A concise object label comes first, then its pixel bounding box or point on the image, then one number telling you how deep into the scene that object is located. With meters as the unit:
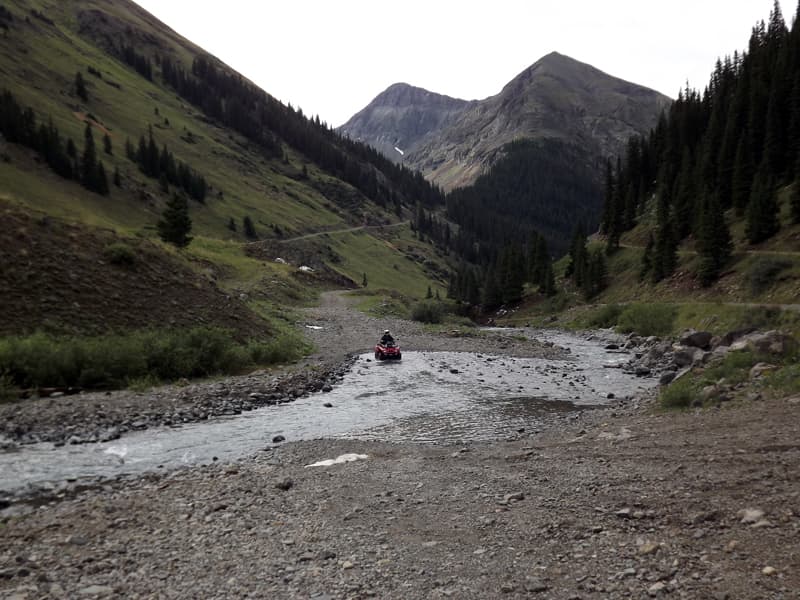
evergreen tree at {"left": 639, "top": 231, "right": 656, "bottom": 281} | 70.57
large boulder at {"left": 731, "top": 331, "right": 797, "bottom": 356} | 19.70
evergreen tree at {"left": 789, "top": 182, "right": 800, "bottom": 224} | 51.91
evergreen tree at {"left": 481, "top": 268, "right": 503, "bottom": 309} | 105.19
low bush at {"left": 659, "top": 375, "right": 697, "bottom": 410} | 18.06
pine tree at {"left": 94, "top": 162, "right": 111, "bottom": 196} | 97.75
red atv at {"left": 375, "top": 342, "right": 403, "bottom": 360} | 36.66
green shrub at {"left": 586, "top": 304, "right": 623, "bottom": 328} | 61.17
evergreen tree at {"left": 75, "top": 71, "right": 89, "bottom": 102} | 141.88
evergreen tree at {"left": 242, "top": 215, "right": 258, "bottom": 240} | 123.88
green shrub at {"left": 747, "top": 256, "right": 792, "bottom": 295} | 44.47
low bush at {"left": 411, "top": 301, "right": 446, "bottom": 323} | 69.36
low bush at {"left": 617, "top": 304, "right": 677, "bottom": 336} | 48.41
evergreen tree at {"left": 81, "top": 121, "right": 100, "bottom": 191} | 96.62
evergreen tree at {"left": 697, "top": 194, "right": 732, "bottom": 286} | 54.31
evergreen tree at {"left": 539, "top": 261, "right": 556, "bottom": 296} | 94.12
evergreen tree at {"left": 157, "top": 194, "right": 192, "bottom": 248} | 65.94
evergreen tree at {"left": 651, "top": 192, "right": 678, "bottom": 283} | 65.38
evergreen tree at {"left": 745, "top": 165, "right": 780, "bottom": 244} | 53.31
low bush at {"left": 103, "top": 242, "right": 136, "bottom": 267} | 29.94
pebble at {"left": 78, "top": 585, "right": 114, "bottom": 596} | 7.50
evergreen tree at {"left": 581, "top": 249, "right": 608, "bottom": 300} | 80.50
